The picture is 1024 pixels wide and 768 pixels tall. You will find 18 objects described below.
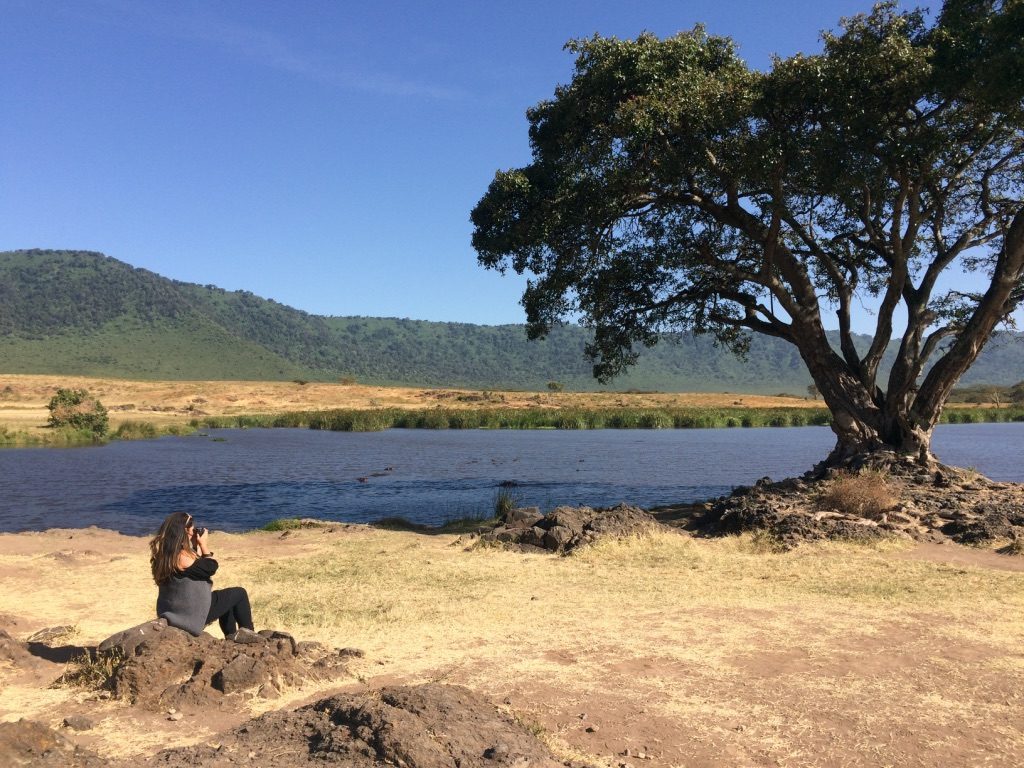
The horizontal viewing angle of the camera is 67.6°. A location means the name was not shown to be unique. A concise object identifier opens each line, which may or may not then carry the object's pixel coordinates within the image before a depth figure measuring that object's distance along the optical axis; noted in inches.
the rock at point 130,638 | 241.1
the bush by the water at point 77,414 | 1627.7
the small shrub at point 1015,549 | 472.1
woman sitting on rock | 260.2
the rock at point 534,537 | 518.1
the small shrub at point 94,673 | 234.5
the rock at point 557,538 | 506.3
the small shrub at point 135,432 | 1679.4
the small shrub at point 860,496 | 561.9
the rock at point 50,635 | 289.0
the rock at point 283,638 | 252.5
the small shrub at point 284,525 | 628.1
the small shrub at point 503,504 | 727.7
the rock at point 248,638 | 252.1
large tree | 581.0
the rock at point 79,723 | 201.6
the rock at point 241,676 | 228.2
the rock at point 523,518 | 557.0
